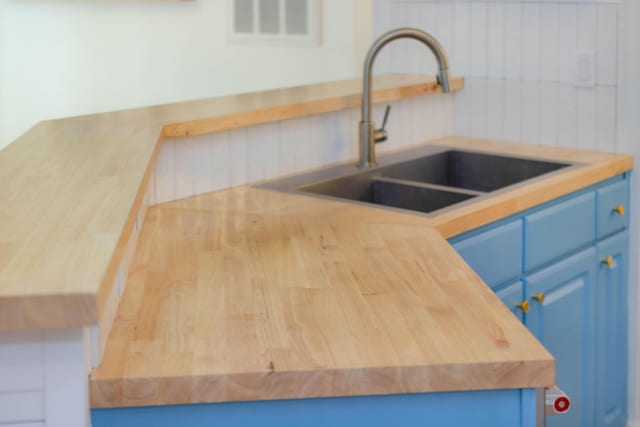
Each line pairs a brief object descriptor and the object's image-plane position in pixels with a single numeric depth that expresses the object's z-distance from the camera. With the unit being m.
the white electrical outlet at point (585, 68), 3.28
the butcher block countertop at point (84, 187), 1.30
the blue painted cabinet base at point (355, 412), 1.59
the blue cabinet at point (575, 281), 2.76
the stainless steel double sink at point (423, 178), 2.94
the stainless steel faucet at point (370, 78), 3.01
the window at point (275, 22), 6.01
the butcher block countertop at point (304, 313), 1.58
